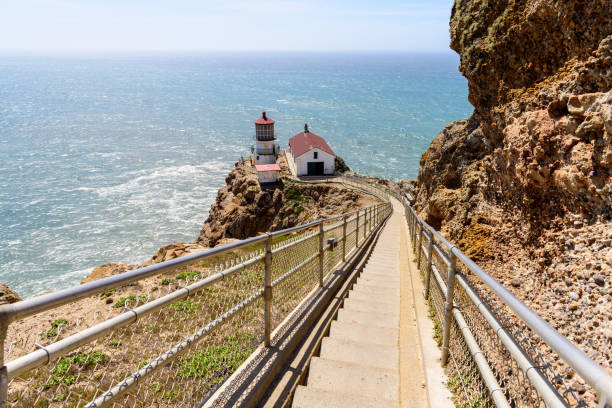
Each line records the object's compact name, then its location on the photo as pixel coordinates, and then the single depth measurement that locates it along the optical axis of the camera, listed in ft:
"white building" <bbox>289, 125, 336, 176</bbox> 140.36
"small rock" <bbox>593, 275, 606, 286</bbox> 15.94
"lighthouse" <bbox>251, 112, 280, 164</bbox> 141.38
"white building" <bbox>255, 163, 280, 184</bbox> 130.93
